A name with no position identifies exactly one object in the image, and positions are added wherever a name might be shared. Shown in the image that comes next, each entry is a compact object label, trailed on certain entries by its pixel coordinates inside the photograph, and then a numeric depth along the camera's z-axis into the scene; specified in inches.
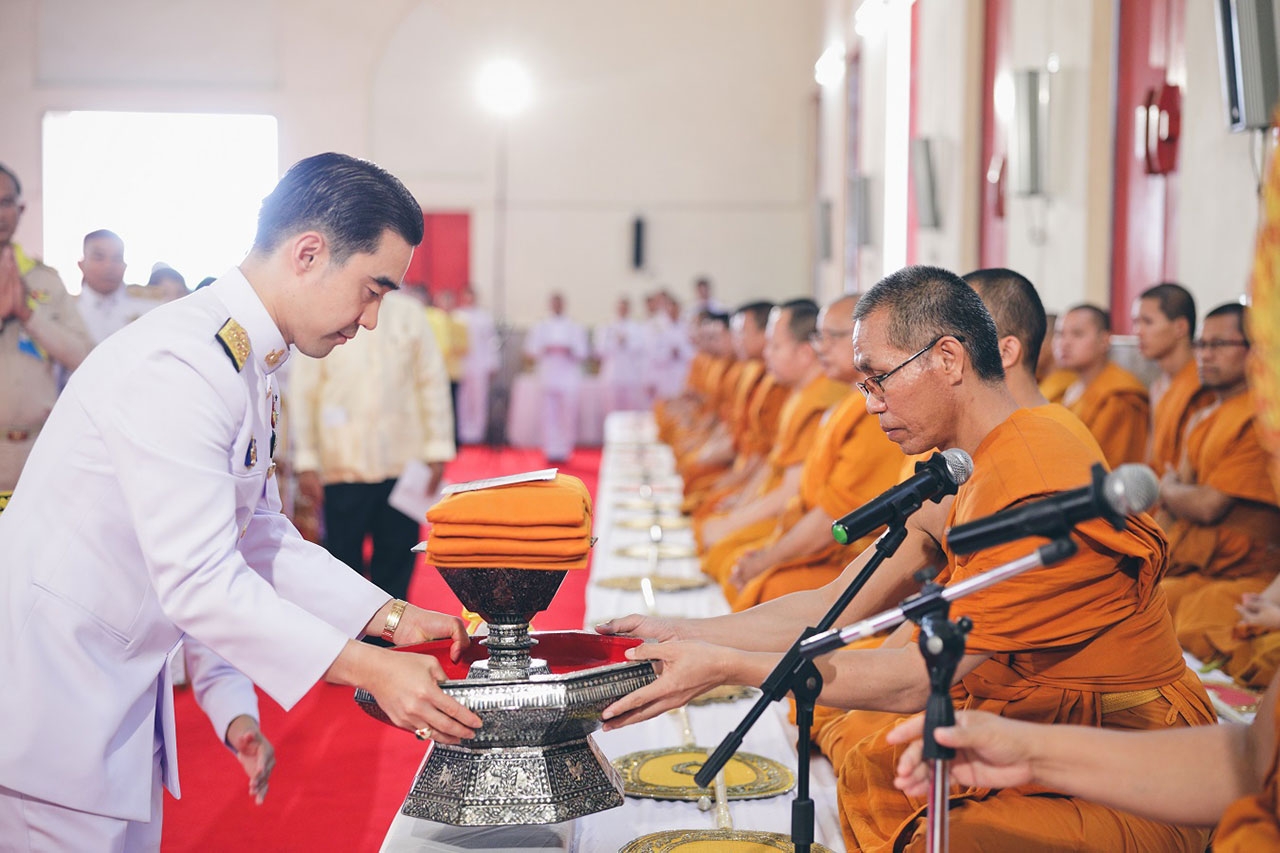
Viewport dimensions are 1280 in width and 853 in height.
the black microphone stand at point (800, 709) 61.6
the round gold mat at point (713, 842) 83.0
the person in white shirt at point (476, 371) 589.6
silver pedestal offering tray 70.2
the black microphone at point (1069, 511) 47.5
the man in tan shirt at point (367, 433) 205.6
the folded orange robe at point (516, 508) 70.7
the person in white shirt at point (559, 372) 560.1
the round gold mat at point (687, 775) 96.6
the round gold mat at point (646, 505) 249.7
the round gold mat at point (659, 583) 173.0
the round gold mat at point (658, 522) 227.3
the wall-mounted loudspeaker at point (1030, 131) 282.0
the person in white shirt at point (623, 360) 599.5
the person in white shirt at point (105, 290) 242.1
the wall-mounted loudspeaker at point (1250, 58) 173.0
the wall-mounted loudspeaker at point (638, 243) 633.0
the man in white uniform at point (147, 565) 64.6
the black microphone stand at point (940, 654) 51.6
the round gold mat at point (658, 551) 199.0
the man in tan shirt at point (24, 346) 145.6
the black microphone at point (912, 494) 62.6
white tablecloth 83.4
